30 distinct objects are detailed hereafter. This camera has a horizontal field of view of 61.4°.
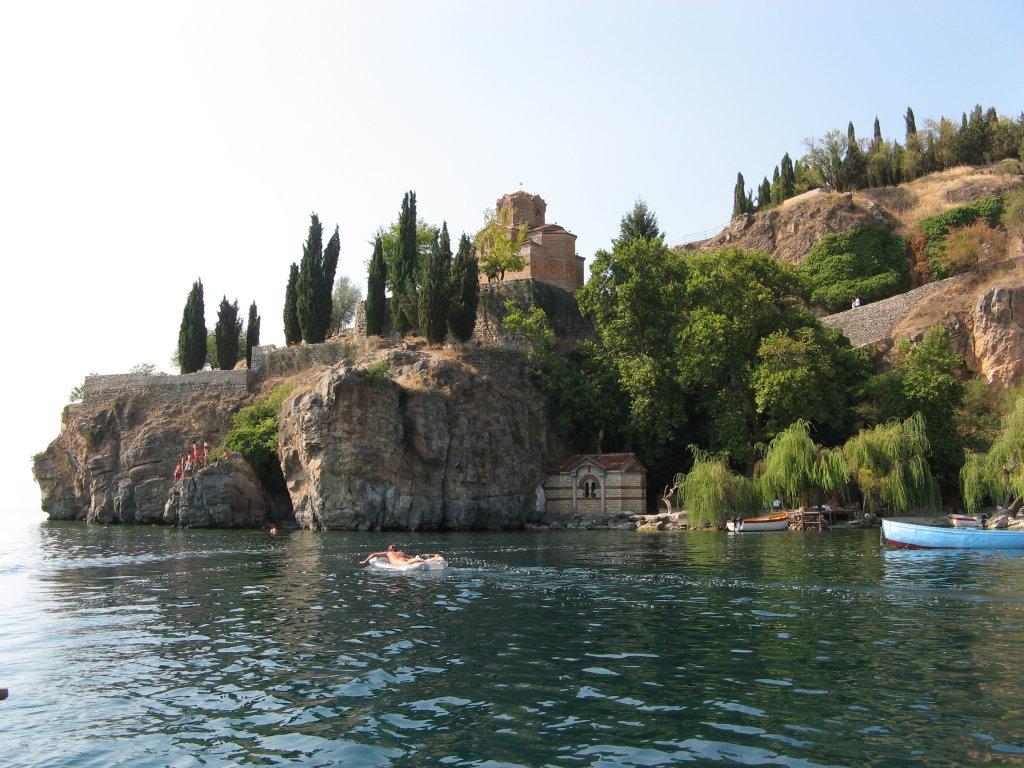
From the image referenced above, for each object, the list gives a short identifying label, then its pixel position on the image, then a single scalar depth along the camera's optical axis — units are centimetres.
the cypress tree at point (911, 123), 8571
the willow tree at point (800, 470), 4322
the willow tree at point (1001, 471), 3797
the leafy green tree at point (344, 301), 9878
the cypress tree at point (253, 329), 7062
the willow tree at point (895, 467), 4153
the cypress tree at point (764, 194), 9119
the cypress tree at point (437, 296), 5922
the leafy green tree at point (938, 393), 4712
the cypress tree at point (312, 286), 6500
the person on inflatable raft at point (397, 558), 2689
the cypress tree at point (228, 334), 6825
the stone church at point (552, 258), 7212
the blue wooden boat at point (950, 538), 3058
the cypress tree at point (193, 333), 6744
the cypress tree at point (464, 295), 5984
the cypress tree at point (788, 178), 8781
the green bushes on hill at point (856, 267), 6900
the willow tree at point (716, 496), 4453
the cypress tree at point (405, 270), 6238
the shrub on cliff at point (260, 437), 5556
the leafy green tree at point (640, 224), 7412
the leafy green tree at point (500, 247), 7006
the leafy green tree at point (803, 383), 4881
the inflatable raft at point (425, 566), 2632
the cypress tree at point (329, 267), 6569
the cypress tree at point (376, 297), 6562
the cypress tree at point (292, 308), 6738
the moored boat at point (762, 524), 4253
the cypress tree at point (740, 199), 9112
